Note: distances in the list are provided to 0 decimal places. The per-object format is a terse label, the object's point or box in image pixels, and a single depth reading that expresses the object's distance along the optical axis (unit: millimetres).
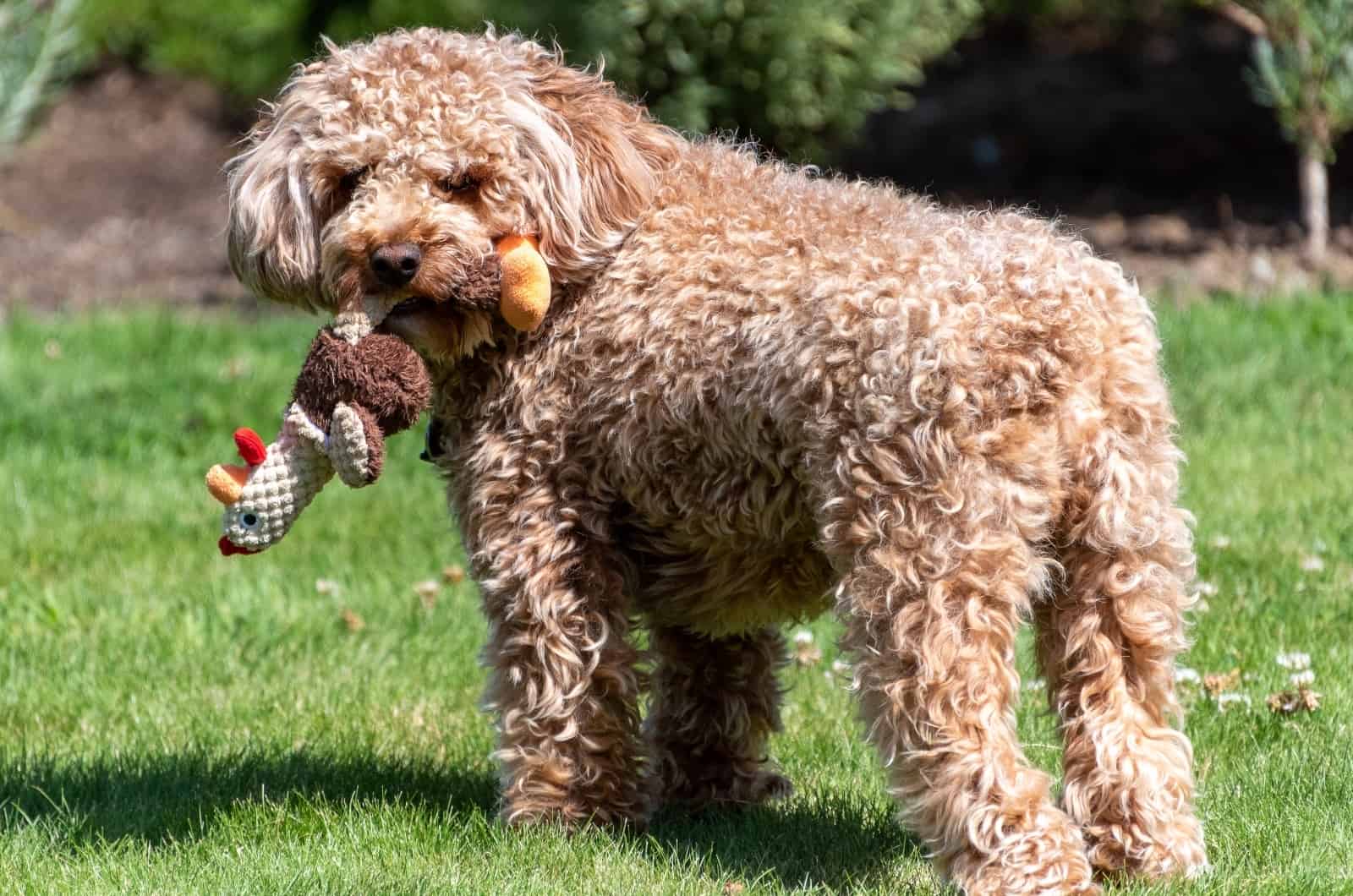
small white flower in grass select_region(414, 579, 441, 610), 12031
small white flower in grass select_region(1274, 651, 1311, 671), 9742
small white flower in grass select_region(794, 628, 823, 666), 10812
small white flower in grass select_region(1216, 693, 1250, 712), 9328
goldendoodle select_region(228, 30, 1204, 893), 6660
